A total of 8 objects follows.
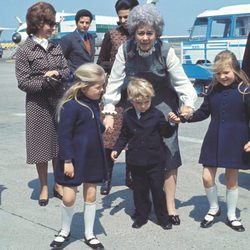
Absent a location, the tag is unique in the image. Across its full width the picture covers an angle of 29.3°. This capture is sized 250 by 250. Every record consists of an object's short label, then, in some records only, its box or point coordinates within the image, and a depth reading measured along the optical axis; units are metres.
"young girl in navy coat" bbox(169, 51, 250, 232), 3.71
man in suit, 5.39
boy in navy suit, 3.72
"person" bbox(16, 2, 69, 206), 4.25
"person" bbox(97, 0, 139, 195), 4.71
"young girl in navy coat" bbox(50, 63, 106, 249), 3.34
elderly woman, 3.65
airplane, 38.81
